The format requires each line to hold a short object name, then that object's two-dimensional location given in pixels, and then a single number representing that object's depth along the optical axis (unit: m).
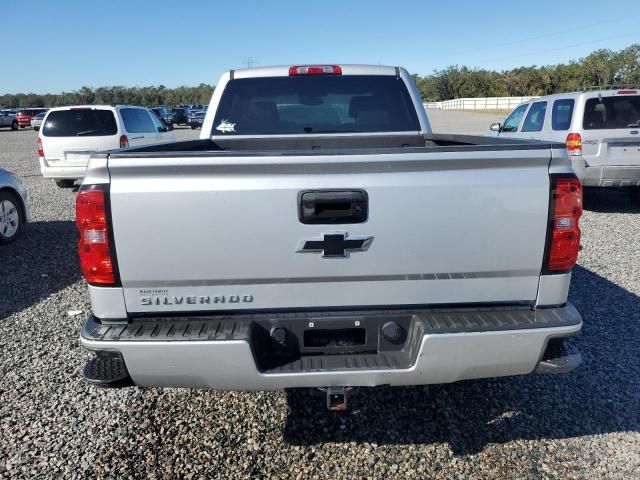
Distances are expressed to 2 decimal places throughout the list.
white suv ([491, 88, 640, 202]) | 8.20
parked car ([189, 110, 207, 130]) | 37.37
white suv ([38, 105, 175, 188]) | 10.77
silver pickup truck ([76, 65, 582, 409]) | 2.21
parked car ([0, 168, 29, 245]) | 7.04
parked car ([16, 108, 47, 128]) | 41.75
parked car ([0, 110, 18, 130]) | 40.81
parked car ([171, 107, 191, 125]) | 25.96
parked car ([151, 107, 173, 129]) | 35.84
